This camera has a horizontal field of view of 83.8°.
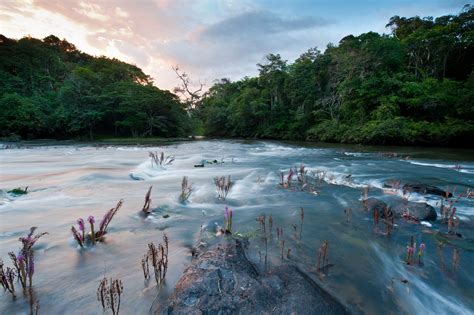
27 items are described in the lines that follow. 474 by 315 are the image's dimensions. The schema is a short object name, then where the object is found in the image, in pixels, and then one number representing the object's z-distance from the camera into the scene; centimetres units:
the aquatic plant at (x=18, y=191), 544
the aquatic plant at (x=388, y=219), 372
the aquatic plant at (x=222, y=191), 545
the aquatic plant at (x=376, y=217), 384
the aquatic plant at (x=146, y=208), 435
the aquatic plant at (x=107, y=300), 190
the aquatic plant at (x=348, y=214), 430
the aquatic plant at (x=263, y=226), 358
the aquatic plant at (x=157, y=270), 232
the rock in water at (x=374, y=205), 449
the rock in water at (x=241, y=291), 187
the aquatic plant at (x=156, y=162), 957
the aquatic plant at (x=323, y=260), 272
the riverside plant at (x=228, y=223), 340
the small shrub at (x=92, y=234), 298
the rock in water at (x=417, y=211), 416
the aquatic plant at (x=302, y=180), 661
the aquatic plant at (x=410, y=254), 291
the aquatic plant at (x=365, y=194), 517
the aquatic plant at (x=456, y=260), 281
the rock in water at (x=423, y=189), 584
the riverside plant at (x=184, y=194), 521
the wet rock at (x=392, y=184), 643
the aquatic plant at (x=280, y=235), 340
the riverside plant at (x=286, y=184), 646
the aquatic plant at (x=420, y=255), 284
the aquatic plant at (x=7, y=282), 213
